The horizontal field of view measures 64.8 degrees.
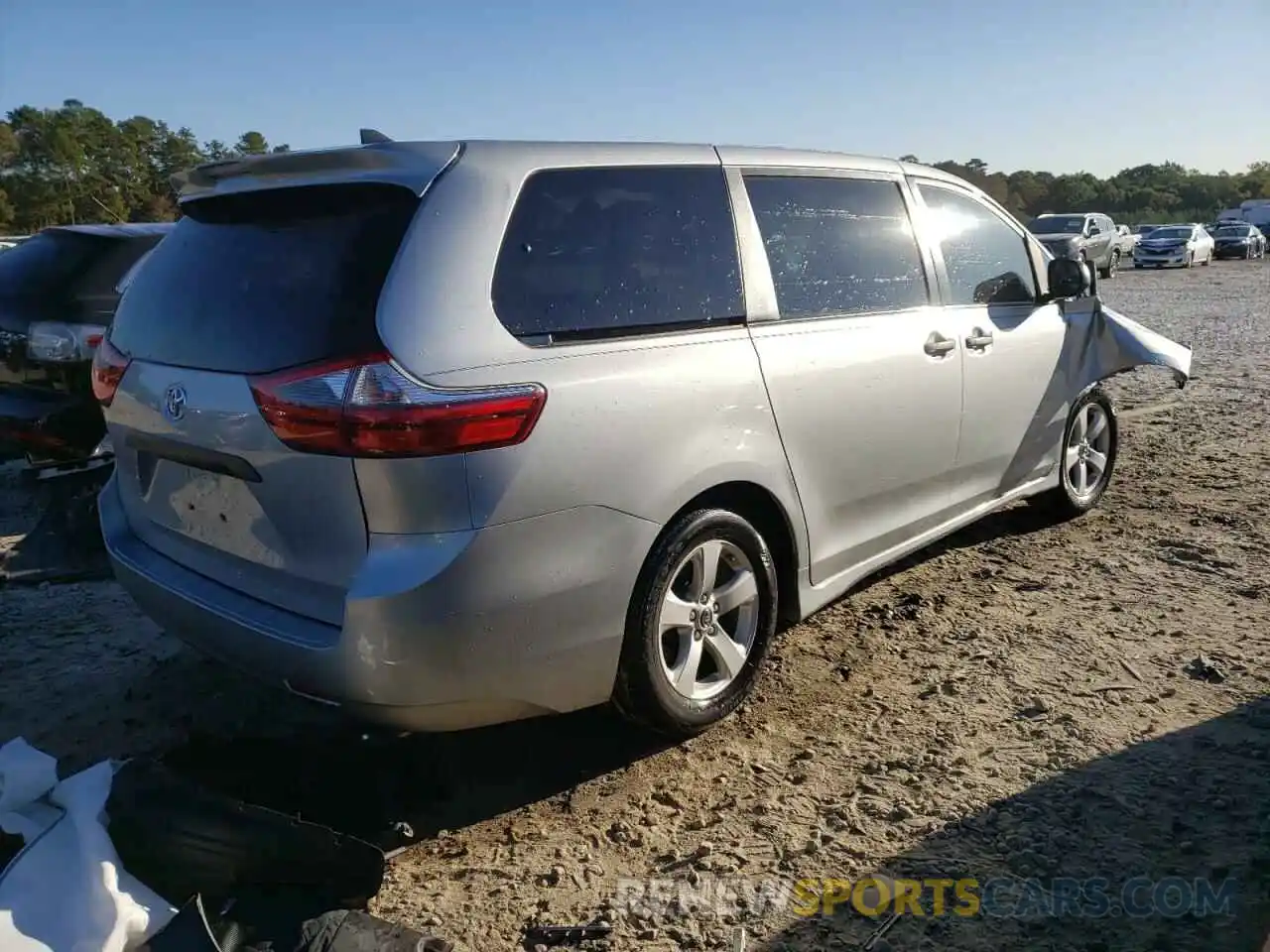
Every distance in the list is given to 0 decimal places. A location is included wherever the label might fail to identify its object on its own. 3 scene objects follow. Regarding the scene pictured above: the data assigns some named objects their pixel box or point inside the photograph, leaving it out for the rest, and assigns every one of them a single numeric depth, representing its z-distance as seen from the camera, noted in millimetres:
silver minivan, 2451
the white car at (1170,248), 33938
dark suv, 5219
